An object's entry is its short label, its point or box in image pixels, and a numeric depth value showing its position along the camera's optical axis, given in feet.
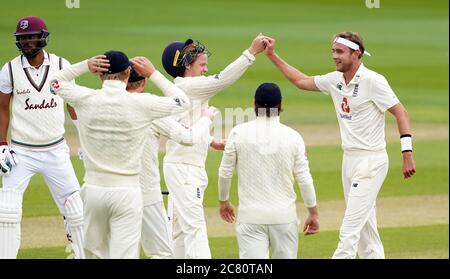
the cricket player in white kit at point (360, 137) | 55.11
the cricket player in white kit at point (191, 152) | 53.67
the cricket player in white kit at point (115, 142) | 46.80
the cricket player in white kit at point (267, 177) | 50.16
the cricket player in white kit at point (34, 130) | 55.83
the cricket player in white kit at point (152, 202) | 52.60
